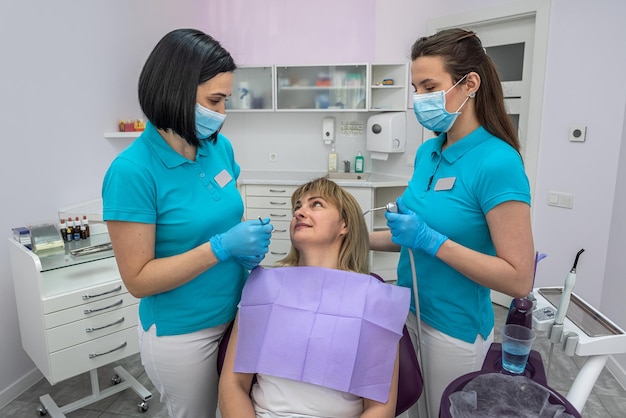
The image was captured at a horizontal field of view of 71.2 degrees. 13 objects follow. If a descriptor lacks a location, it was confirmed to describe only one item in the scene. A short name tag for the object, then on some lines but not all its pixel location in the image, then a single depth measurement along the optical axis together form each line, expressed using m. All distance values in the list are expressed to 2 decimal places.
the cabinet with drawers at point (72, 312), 1.95
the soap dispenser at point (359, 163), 4.04
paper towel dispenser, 3.68
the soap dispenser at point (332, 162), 4.12
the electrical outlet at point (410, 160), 3.90
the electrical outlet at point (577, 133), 2.74
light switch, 2.87
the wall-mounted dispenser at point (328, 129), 4.07
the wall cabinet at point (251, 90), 4.04
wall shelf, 2.97
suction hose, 1.26
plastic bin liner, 0.95
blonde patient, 1.21
